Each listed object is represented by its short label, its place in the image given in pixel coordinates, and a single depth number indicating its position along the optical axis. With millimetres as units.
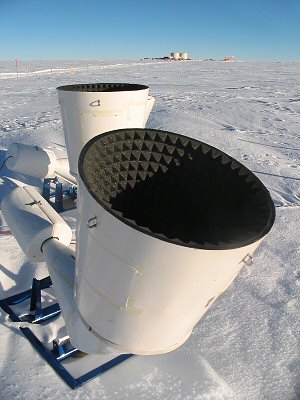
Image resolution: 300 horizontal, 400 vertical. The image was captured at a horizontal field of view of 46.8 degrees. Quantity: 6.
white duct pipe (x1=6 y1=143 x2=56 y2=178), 5777
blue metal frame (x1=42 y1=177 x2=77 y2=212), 6257
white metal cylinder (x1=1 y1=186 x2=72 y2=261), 3484
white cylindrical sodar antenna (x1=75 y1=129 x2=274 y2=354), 1604
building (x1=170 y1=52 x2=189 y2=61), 77375
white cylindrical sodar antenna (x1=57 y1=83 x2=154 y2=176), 4148
